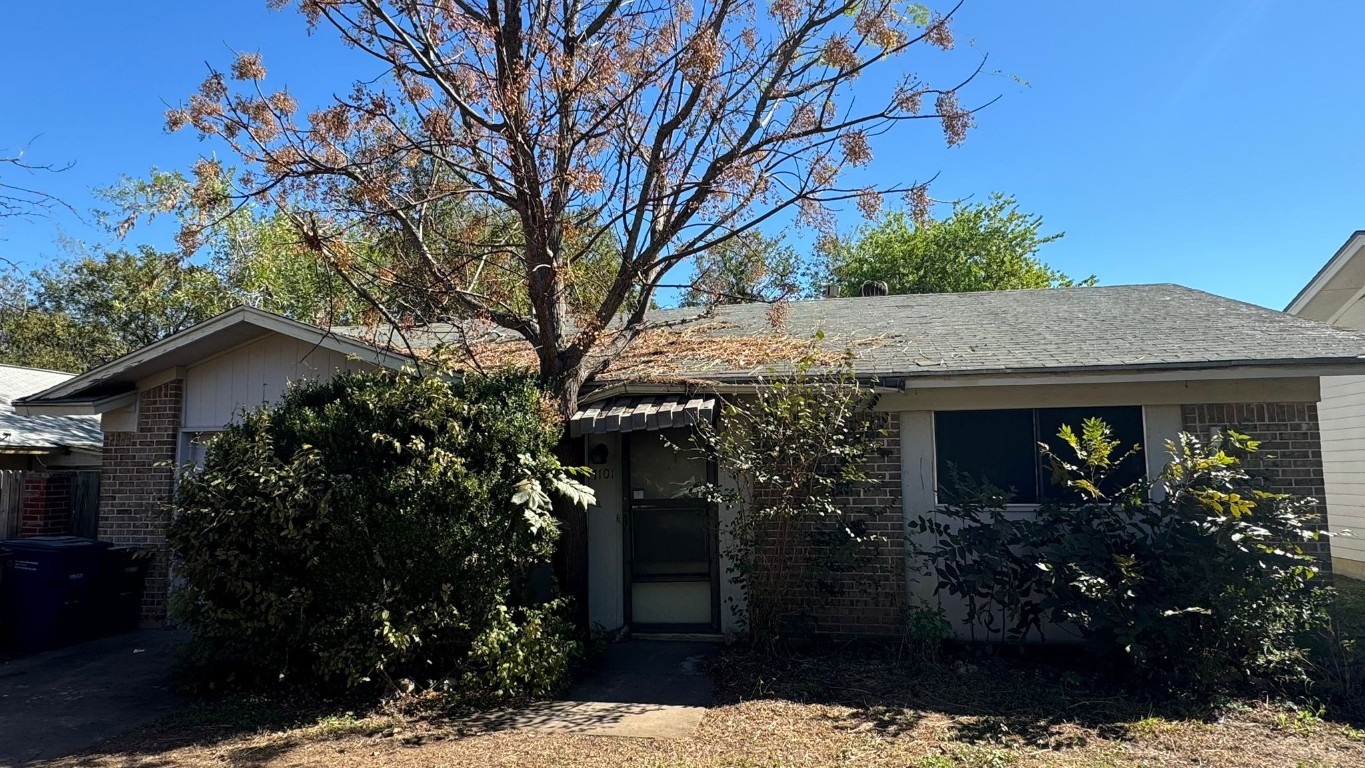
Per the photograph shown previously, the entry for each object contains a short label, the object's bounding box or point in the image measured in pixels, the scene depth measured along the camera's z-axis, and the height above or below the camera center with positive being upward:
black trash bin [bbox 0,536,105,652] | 7.72 -1.19
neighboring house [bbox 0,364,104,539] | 9.43 -0.01
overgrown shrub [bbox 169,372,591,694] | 5.59 -0.50
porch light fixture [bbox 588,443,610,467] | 7.82 +0.11
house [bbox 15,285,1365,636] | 6.82 +0.63
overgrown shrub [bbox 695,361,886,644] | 6.44 -0.16
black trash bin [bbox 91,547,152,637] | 8.18 -1.27
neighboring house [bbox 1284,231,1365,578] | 10.35 +0.65
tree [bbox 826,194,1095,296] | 26.47 +6.89
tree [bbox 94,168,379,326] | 18.88 +4.99
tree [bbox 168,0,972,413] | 6.48 +2.77
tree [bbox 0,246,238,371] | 23.34 +4.48
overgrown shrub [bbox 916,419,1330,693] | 5.54 -0.76
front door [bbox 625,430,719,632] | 7.77 -0.73
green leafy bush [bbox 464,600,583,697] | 5.70 -1.36
